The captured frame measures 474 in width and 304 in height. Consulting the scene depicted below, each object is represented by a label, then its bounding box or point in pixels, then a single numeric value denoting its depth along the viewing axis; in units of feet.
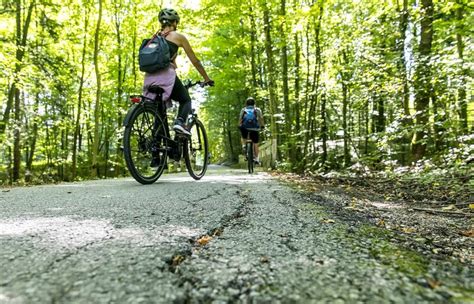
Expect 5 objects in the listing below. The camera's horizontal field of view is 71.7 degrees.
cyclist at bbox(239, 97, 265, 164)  27.91
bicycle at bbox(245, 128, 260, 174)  27.22
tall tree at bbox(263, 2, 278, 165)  34.52
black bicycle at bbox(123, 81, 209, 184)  12.08
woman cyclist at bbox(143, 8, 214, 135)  12.91
